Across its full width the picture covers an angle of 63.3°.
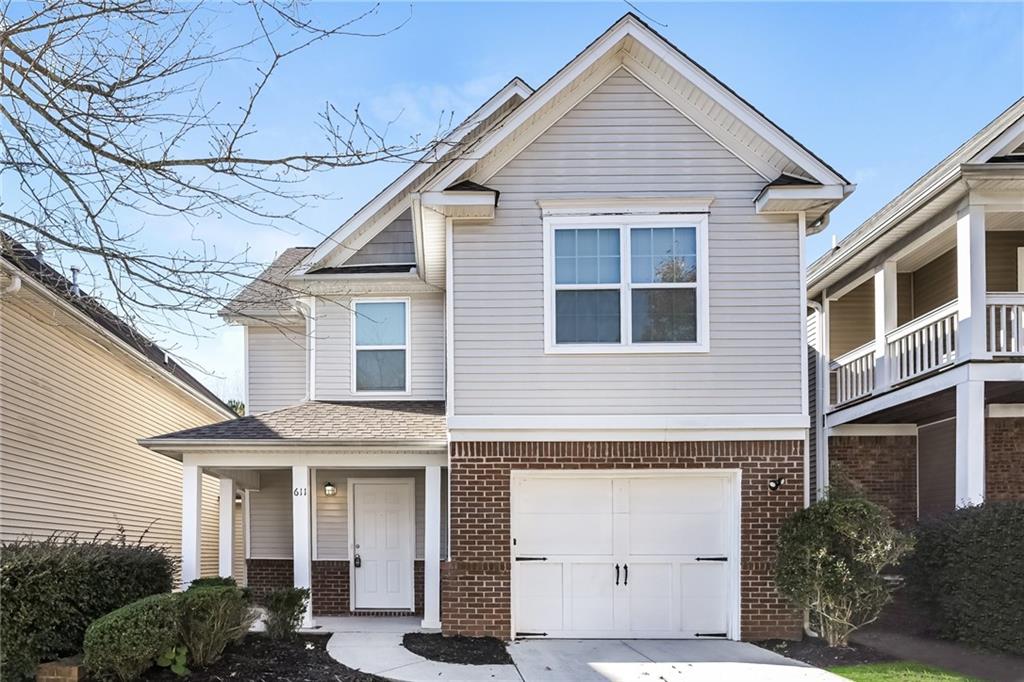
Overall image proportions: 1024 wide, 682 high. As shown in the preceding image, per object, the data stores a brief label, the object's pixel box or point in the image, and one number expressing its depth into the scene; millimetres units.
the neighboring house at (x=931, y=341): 10719
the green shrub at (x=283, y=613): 9945
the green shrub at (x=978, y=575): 8797
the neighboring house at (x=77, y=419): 11258
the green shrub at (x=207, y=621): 8203
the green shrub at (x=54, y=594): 7590
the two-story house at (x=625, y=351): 10109
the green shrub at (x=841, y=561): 9172
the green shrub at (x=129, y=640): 7484
